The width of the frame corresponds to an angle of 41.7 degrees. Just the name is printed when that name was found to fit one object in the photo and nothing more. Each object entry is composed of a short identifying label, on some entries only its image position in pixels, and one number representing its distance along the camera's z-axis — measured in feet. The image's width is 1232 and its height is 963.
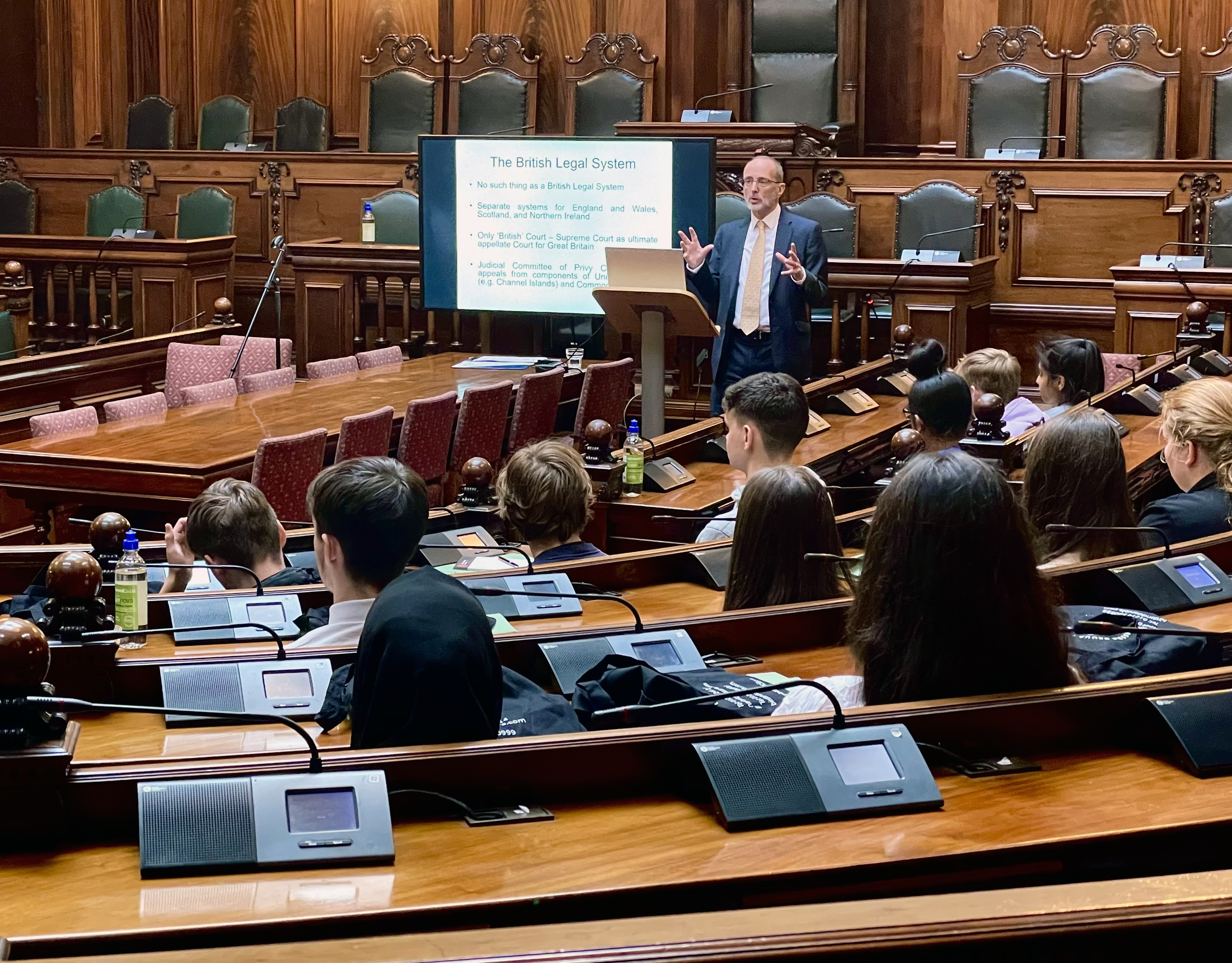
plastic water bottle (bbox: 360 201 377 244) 29.27
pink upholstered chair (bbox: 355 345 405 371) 24.47
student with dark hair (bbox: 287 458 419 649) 8.05
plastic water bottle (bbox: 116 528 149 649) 9.32
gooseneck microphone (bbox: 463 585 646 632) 8.65
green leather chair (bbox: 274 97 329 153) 35.27
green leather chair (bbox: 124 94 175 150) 35.86
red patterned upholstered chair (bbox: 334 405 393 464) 17.67
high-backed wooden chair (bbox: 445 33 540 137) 33.19
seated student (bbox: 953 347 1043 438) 17.17
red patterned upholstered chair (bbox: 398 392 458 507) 18.94
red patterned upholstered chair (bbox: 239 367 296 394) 21.89
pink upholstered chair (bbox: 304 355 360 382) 23.12
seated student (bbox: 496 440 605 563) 11.34
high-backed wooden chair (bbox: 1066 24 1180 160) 28.50
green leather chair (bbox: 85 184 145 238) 32.30
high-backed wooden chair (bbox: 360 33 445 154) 33.60
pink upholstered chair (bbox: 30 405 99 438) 18.34
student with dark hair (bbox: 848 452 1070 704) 6.95
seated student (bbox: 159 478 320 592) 10.95
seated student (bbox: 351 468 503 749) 6.69
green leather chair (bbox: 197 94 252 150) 35.17
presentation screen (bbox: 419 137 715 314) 25.40
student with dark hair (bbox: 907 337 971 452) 13.96
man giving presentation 20.95
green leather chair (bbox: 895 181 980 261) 26.45
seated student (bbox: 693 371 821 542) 12.78
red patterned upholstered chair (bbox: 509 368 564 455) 21.59
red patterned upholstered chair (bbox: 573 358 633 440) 21.26
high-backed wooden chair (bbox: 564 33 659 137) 32.53
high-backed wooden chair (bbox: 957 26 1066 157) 29.35
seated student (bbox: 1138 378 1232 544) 11.51
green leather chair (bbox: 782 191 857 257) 27.12
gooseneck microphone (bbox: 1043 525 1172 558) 10.00
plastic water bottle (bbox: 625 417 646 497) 14.52
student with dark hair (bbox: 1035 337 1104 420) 16.99
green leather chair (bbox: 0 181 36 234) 33.71
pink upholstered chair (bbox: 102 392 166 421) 19.53
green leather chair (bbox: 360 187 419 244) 29.27
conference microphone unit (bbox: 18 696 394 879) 5.72
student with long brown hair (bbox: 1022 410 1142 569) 10.96
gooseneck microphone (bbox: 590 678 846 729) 6.61
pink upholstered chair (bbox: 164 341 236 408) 23.52
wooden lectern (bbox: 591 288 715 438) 18.76
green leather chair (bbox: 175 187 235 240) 31.63
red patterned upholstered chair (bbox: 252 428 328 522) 16.44
